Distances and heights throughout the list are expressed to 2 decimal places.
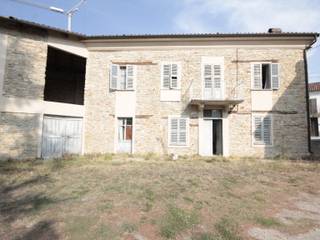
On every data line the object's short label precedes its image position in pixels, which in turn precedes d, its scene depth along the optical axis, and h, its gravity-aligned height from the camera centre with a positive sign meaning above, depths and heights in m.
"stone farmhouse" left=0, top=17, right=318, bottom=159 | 12.92 +2.25
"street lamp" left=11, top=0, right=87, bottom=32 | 15.32 +8.10
